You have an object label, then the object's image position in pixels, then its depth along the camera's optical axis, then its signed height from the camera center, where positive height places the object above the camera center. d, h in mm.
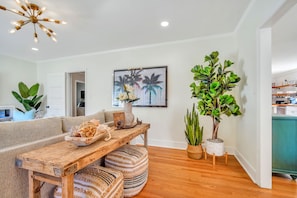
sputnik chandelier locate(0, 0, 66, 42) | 1928 +1212
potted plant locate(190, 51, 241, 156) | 2268 +77
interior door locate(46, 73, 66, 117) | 4555 +118
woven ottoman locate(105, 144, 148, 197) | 1653 -785
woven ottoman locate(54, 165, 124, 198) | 1188 -734
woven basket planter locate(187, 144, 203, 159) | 2615 -950
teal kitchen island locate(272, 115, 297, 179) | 1941 -615
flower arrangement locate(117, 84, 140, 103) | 2092 +39
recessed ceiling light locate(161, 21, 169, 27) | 2496 +1309
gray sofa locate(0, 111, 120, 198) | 1051 -374
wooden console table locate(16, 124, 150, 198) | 944 -428
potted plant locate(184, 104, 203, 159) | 2623 -717
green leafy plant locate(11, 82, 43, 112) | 4250 +78
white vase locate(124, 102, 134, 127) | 2015 -227
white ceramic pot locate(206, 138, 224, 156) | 2346 -783
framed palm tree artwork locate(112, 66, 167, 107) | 3359 +377
